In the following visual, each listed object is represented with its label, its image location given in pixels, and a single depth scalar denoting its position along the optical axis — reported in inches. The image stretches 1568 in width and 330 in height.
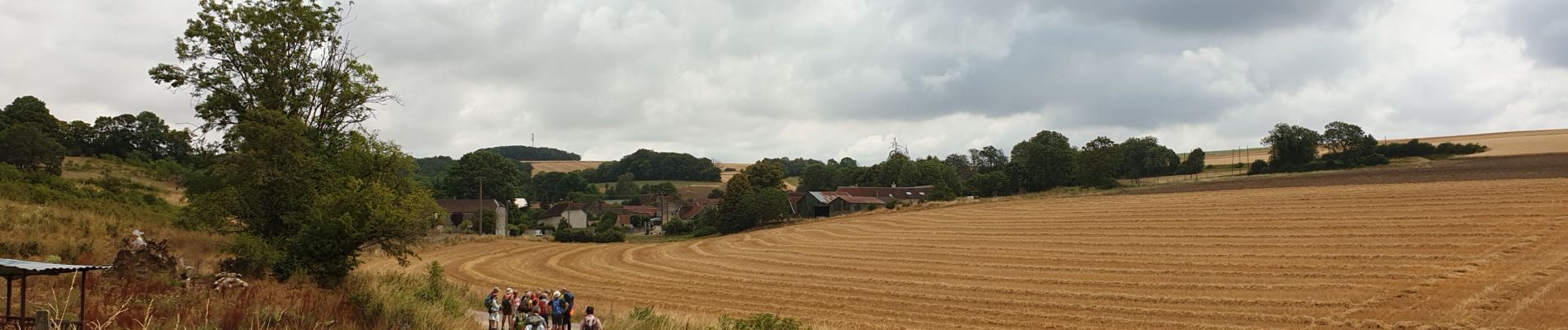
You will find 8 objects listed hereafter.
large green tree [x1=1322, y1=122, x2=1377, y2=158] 3016.7
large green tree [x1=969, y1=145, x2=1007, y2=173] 5787.4
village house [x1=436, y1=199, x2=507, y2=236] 3479.3
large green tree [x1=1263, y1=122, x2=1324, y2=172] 3016.7
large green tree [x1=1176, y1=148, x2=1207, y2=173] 3846.0
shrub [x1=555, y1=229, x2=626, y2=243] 2881.4
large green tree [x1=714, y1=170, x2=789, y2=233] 2915.8
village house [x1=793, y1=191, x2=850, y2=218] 3348.9
